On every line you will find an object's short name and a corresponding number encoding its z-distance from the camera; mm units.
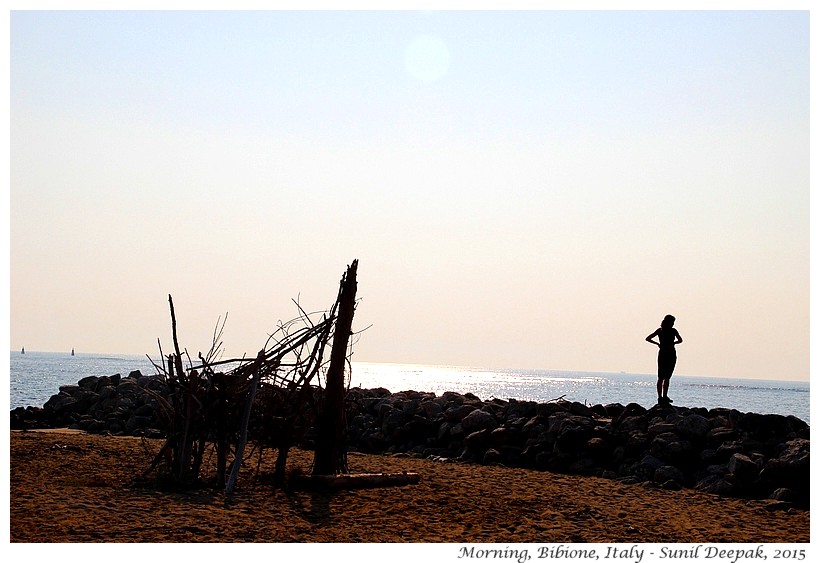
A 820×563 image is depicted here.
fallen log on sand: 11719
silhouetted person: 16172
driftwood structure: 11734
